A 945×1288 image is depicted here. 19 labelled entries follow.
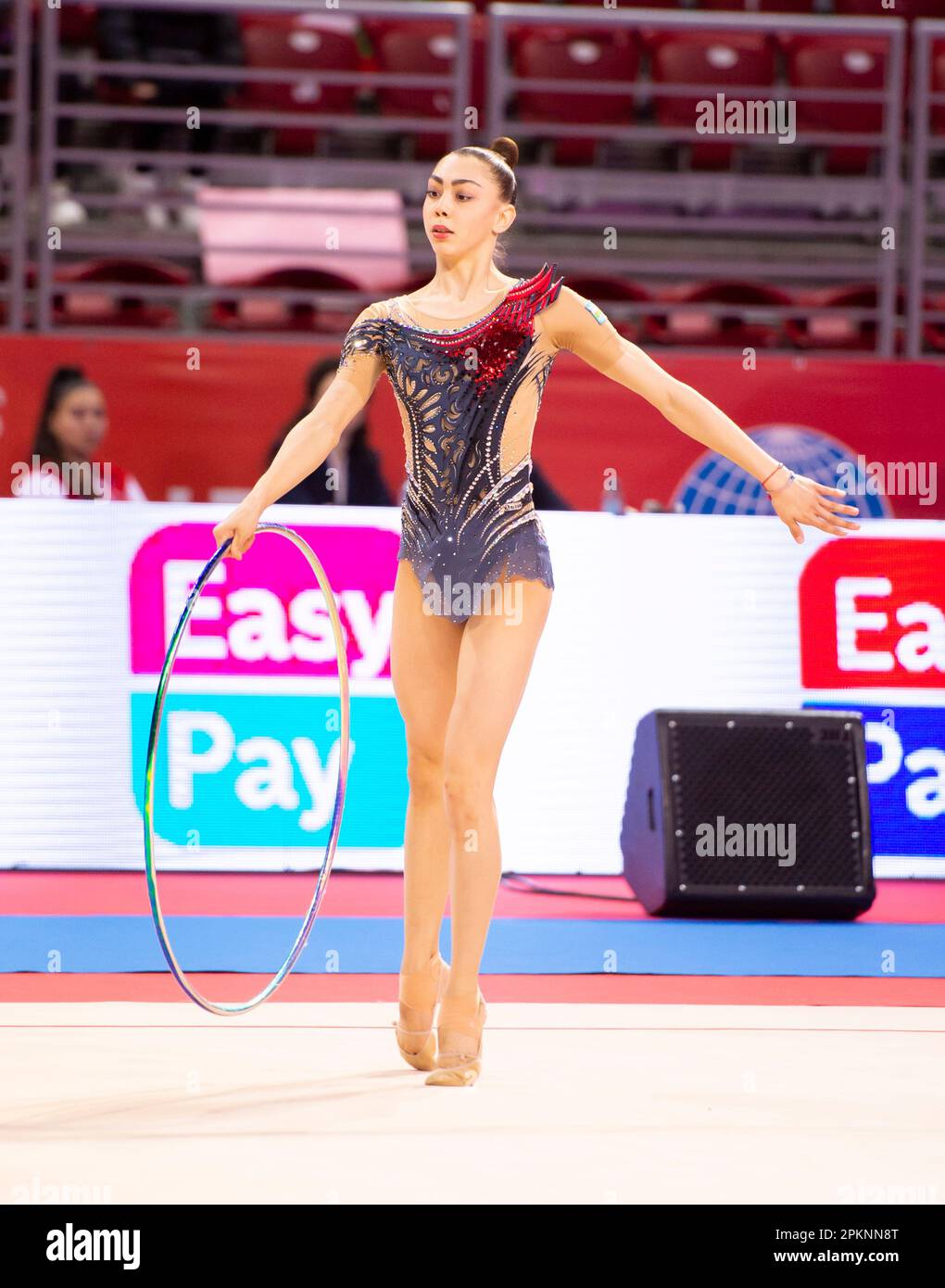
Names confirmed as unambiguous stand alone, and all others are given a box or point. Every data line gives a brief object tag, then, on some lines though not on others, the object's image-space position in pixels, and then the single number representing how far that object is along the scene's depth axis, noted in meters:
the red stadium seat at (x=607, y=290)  16.66
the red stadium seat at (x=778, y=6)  19.09
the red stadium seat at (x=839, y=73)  17.77
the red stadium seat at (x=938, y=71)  18.22
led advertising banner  10.71
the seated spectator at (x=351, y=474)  13.02
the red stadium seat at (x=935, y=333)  17.50
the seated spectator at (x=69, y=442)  12.80
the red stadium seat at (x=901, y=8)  18.92
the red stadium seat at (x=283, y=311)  16.42
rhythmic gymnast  6.12
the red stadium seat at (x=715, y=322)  16.73
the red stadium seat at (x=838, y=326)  17.05
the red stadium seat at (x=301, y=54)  17.56
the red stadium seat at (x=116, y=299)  16.31
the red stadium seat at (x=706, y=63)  17.61
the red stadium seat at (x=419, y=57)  17.67
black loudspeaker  9.61
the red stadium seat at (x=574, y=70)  17.50
